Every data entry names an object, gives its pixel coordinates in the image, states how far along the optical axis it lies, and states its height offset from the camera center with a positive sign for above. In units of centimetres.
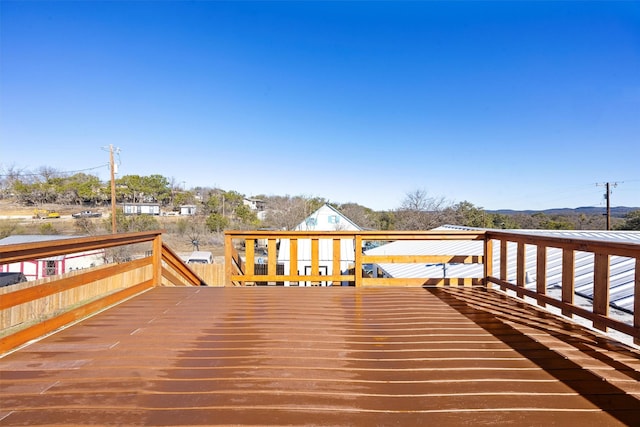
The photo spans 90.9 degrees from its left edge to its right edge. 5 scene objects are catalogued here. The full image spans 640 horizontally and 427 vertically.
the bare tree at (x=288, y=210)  2524 +34
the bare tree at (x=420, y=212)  2591 +12
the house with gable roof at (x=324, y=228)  1471 -88
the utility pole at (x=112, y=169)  1631 +240
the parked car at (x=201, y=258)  1569 -218
